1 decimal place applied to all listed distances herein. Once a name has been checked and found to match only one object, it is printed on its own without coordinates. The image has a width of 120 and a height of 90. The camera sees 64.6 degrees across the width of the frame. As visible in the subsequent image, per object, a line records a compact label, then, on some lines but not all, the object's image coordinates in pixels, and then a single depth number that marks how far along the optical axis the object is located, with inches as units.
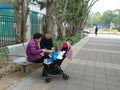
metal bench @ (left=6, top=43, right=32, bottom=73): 111.2
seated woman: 106.5
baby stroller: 106.7
